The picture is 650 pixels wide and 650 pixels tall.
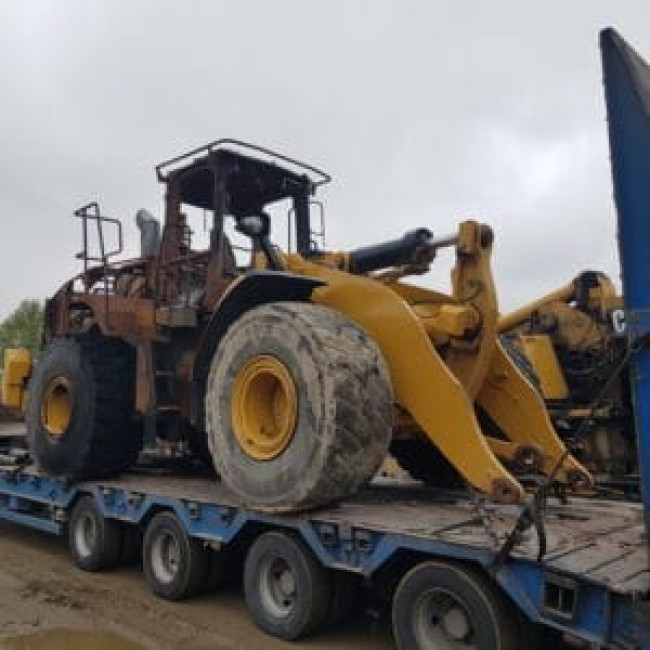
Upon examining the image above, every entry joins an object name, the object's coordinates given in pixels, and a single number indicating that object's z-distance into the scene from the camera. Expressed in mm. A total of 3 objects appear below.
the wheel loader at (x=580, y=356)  10359
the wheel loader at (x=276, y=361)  5227
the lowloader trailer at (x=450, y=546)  3703
